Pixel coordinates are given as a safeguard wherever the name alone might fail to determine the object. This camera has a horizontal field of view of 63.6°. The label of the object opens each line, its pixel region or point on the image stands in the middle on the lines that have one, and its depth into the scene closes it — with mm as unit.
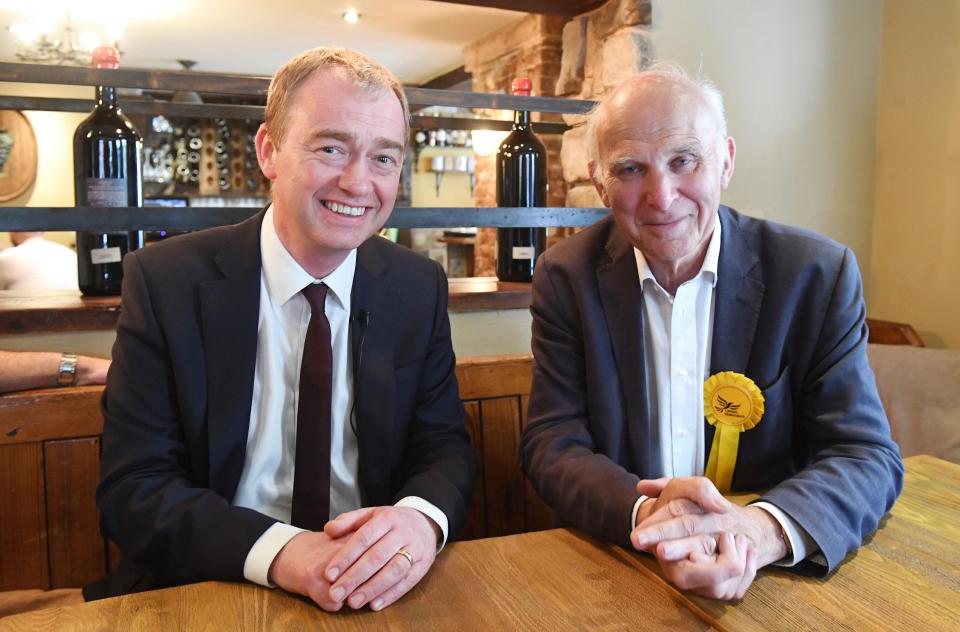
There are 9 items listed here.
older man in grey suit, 1345
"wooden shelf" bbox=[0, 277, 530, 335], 1578
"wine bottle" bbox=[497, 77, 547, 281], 2199
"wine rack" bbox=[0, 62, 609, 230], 1543
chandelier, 5059
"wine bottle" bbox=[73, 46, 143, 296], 1689
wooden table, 876
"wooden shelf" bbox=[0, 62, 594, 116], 1524
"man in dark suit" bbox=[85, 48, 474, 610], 1231
